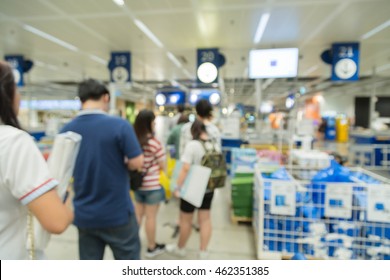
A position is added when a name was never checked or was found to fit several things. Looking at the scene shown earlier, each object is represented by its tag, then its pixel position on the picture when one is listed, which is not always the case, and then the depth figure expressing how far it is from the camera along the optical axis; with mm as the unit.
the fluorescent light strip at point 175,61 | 4407
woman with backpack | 1870
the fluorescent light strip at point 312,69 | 5416
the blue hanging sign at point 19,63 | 4232
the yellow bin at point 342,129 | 11344
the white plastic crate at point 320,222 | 1551
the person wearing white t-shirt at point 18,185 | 668
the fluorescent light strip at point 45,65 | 6336
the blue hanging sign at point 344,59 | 2258
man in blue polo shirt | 1278
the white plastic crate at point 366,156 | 4875
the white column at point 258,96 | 4227
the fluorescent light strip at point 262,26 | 2496
